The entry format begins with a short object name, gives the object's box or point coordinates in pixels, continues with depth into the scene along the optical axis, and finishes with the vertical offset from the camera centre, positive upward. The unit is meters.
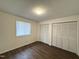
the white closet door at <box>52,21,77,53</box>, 2.22 -0.43
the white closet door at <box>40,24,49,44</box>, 3.49 -0.38
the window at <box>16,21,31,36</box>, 2.89 +0.05
